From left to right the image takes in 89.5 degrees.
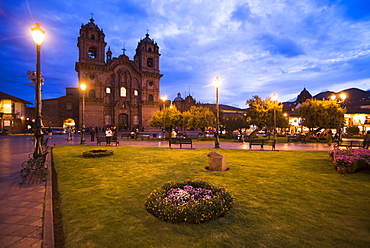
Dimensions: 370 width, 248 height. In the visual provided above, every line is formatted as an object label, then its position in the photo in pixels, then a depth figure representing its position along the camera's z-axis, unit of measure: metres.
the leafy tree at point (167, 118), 27.00
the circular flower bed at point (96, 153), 11.31
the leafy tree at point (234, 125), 32.16
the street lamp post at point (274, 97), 23.84
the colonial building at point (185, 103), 76.44
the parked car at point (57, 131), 40.03
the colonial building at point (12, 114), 39.84
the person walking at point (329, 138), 19.49
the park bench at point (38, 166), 7.24
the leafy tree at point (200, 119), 25.09
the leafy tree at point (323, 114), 23.38
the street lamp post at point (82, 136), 19.03
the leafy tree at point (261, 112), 24.02
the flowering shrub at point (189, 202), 3.86
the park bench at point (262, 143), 14.78
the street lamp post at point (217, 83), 15.61
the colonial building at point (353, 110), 48.37
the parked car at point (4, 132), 34.85
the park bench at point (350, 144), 15.09
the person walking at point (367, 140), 13.21
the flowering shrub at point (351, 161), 7.44
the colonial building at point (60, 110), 48.81
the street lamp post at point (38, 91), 8.33
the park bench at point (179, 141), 15.93
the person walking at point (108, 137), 17.20
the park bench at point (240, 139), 21.83
